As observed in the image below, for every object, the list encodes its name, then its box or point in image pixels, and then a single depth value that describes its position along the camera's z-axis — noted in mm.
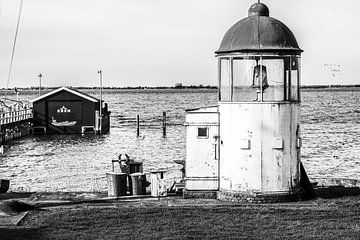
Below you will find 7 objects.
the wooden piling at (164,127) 67062
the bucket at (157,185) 19281
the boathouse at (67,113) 65562
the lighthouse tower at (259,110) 17859
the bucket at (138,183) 19594
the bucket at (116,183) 19336
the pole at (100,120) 67012
